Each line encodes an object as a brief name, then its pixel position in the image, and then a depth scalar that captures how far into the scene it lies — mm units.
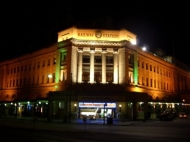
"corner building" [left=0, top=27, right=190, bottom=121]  43875
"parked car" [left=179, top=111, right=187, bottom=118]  50781
